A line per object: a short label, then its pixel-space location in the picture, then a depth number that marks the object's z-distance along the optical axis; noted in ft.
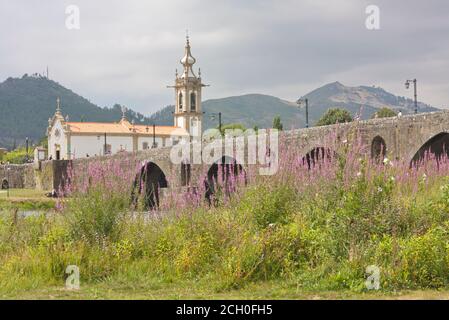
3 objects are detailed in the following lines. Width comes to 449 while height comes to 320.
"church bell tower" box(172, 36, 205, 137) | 362.12
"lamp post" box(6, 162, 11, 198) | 280.76
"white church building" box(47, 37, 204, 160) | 343.87
